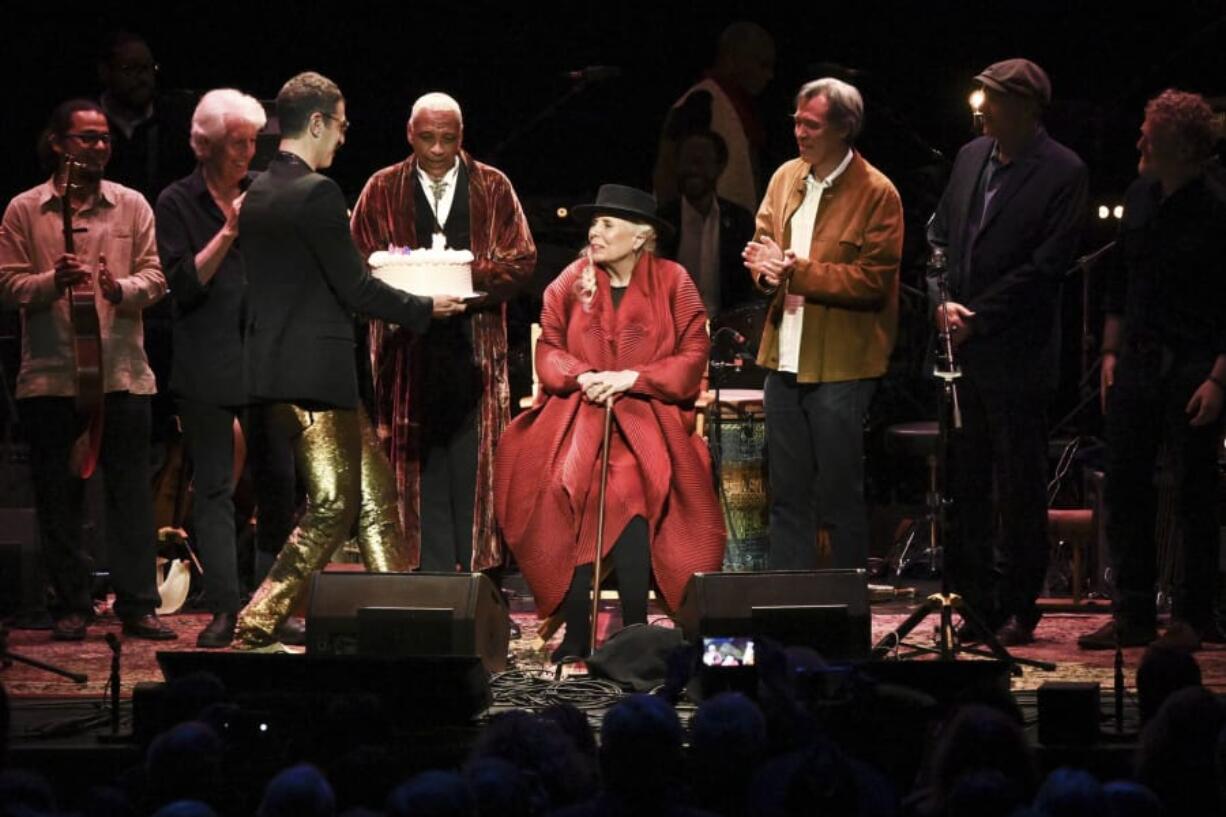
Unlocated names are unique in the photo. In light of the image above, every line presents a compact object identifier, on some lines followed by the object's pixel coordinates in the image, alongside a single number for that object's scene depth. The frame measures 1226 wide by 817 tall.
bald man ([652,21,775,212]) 20.64
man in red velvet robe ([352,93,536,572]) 15.77
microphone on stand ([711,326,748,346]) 18.27
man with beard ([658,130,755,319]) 20.12
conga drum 17.37
